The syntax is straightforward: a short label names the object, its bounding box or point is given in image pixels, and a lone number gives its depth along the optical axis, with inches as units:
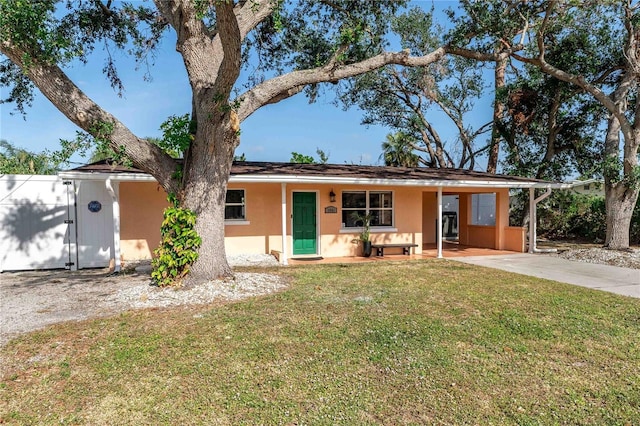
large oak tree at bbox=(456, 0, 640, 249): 433.4
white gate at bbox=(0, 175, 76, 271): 377.7
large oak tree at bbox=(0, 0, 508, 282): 225.1
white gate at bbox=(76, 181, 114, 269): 388.5
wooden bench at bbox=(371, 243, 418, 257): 468.5
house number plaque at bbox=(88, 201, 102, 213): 390.0
